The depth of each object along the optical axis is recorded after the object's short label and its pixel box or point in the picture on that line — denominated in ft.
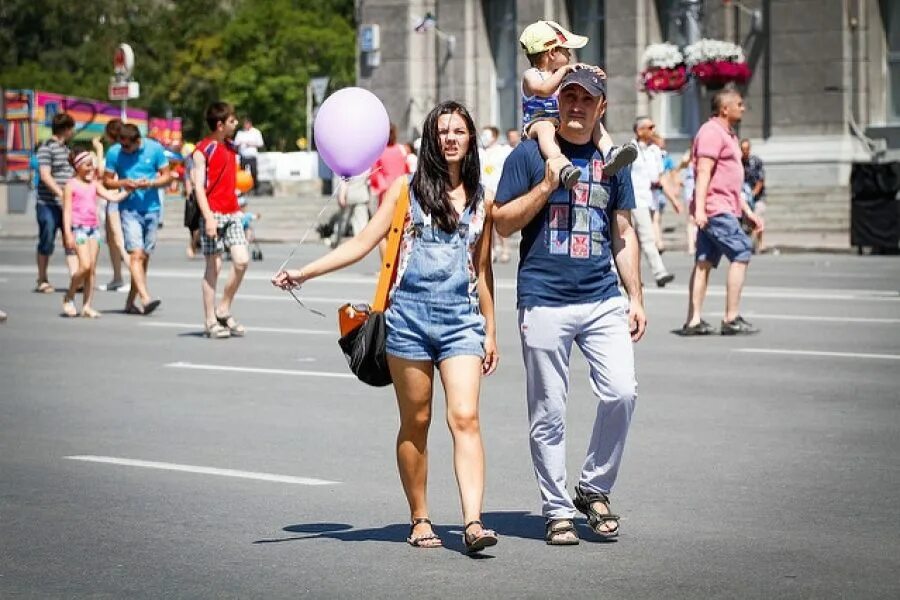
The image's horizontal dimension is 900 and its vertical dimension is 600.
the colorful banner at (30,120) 161.89
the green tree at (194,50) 280.92
